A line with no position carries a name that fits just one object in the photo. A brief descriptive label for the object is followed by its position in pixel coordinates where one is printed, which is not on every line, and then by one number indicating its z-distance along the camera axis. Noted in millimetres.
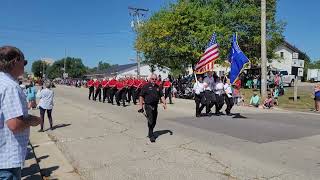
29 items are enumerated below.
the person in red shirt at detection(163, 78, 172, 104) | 25478
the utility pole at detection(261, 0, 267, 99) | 26078
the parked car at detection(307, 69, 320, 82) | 60569
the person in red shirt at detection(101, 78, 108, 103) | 27078
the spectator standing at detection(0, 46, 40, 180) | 3291
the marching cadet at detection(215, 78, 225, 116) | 16594
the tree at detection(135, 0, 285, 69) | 40375
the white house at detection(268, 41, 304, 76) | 74575
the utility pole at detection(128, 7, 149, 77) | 53378
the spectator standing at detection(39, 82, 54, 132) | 13211
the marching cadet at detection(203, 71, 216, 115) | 16344
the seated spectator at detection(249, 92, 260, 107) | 23252
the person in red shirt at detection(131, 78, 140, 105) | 24803
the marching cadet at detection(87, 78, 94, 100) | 30484
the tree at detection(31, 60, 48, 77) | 162375
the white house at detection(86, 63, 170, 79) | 92250
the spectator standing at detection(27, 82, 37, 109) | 19114
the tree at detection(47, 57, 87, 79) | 139875
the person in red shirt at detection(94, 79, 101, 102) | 28738
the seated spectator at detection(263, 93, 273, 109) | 22512
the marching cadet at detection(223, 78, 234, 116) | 16562
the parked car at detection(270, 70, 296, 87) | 42941
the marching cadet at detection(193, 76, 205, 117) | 16438
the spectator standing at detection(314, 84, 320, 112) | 20250
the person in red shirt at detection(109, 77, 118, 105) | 25812
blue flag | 18250
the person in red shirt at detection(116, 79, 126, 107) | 24441
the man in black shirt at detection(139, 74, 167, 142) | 10773
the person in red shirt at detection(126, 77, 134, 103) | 25438
